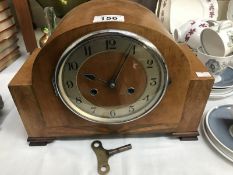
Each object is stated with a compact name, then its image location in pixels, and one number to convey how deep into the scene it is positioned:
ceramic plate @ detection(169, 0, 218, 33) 0.91
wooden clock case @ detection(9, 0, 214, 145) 0.41
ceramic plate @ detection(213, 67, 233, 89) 0.67
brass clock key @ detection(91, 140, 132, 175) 0.49
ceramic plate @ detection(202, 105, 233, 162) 0.50
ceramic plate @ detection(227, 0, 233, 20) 0.94
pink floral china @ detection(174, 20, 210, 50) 0.76
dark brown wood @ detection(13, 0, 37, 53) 0.78
